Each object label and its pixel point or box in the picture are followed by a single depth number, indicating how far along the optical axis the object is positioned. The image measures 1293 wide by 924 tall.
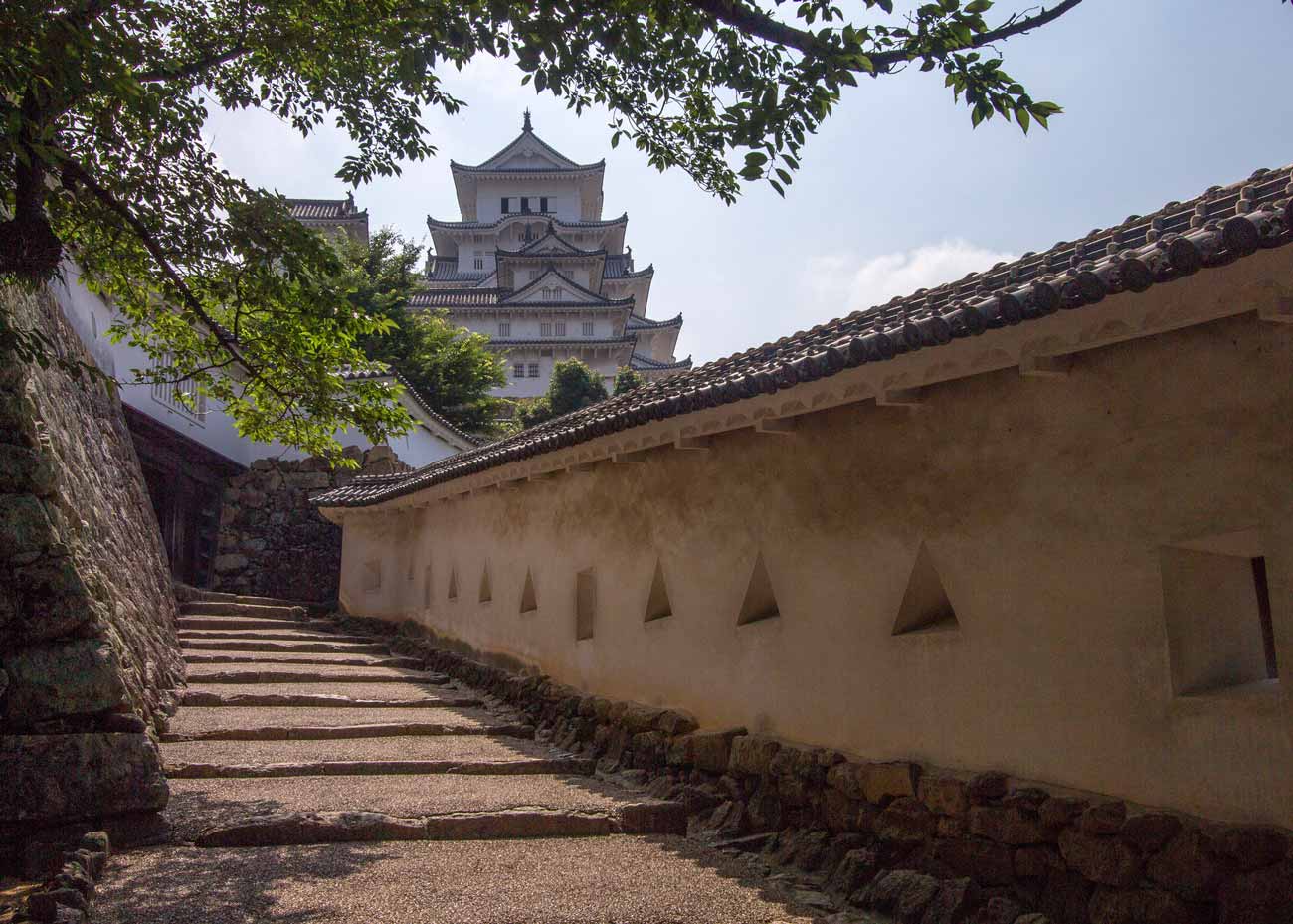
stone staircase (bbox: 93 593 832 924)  5.45
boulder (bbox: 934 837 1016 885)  5.00
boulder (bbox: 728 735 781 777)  6.93
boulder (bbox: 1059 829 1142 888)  4.37
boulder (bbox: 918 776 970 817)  5.30
